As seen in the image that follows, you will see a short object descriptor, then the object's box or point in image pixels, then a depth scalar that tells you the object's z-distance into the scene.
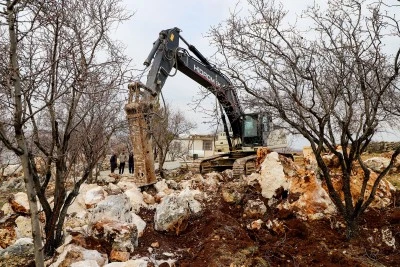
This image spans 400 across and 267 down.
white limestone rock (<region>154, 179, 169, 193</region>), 8.38
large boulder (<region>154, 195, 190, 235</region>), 5.94
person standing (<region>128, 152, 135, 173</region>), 19.50
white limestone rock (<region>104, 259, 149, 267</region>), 4.22
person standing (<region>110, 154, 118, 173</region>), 20.69
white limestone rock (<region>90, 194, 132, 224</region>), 5.71
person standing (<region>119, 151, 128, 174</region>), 19.27
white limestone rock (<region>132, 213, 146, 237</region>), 5.86
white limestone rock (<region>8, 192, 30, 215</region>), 7.23
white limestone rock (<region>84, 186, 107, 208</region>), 7.63
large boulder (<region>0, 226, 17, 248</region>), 5.95
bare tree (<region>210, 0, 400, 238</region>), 5.26
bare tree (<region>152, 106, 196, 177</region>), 16.64
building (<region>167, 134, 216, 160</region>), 44.28
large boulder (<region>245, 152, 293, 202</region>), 7.43
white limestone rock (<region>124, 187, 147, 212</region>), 7.21
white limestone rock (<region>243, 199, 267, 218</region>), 6.67
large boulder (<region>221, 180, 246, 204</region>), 7.37
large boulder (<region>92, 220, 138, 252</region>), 4.97
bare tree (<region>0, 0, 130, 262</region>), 2.96
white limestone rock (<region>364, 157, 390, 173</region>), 10.21
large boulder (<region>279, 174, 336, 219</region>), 6.35
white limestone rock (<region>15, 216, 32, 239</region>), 6.21
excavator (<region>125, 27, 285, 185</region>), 7.59
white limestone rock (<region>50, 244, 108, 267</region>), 4.40
